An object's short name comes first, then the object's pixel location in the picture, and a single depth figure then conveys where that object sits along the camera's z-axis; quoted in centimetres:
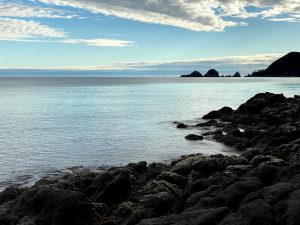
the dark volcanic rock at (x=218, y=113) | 6391
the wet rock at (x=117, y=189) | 1919
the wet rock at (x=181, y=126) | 5538
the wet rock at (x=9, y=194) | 2018
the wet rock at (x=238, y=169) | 2011
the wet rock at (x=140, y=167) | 2559
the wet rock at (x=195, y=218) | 1268
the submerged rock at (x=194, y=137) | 4341
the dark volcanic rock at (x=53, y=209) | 1548
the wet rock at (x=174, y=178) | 2078
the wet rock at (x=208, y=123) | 5562
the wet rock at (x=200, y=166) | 2242
